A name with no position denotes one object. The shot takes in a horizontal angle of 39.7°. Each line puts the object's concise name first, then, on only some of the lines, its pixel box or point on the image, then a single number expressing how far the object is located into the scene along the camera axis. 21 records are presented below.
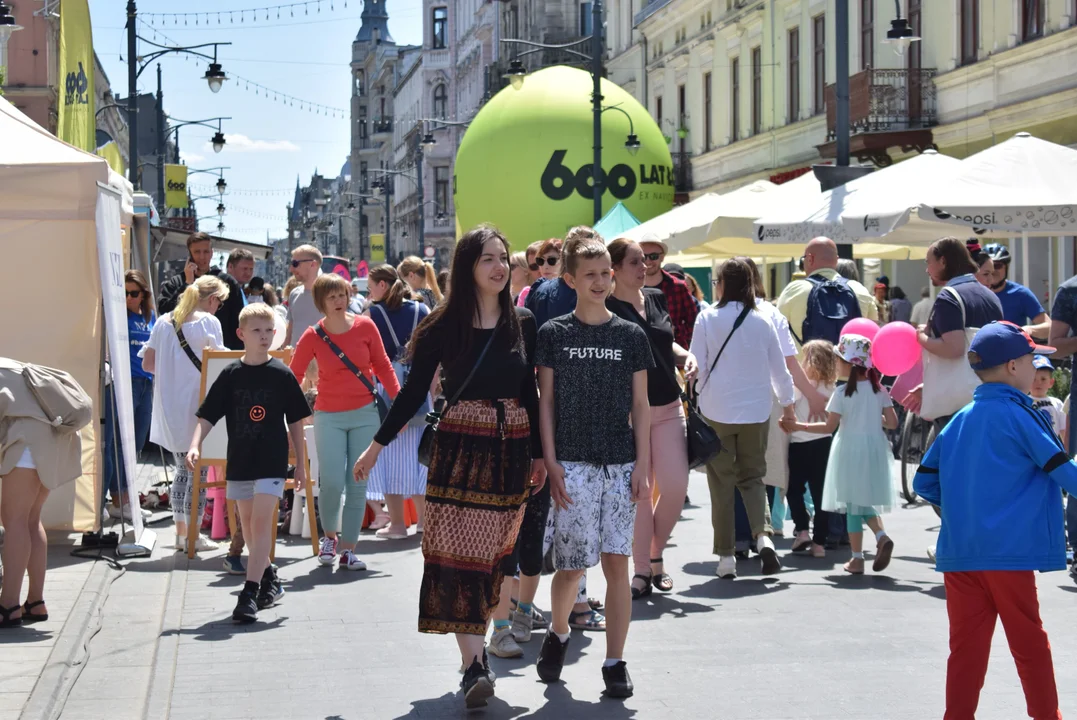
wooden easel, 9.12
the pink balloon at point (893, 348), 8.81
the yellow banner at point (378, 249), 80.12
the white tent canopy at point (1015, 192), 10.84
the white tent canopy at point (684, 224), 17.03
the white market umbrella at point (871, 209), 11.67
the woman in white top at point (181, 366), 9.99
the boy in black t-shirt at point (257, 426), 7.77
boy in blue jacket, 4.88
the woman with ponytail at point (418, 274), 11.94
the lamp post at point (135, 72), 24.53
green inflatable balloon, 26.62
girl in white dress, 8.48
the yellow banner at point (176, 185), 44.81
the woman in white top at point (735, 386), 8.46
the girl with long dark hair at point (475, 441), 5.77
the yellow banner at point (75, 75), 12.57
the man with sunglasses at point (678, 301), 9.06
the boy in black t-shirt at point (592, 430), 5.98
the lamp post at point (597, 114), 25.36
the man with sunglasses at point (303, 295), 11.03
